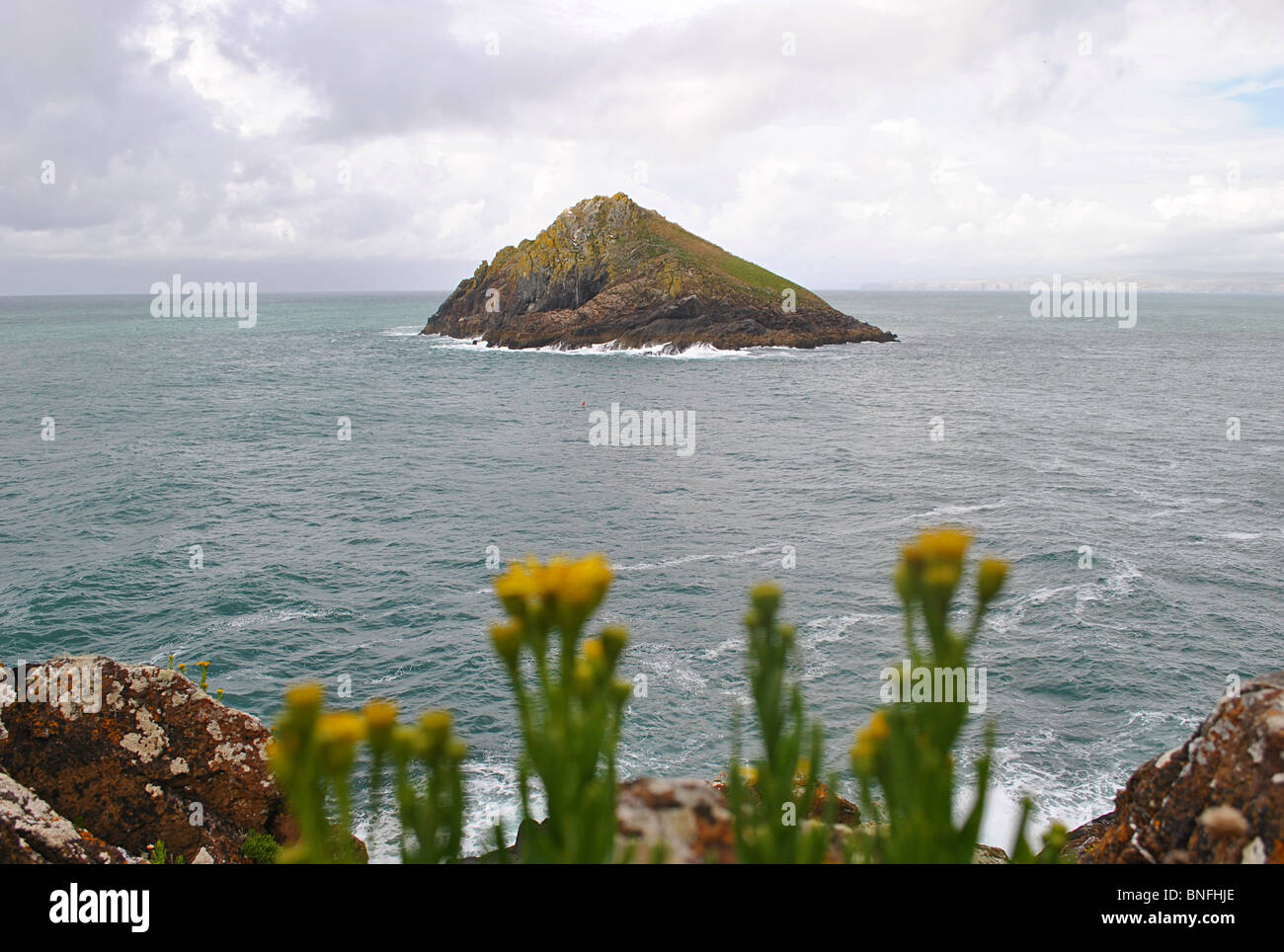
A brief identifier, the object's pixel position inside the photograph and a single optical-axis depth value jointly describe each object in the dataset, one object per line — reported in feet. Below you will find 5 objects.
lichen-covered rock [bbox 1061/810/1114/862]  28.38
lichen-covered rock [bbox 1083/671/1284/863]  13.60
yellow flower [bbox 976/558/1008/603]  7.13
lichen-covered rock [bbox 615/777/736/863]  9.04
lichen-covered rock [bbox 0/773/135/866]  22.39
